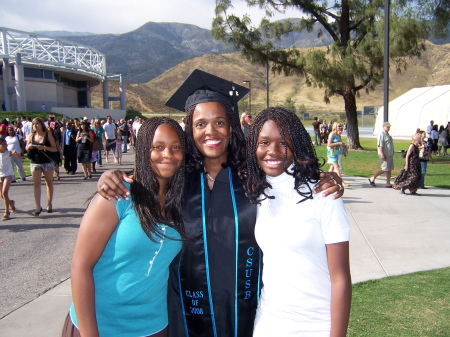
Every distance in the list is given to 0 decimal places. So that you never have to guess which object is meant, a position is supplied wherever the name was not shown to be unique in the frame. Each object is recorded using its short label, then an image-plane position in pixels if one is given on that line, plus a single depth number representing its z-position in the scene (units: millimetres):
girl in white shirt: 1609
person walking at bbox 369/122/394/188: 9930
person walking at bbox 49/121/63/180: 8117
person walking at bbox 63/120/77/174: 12461
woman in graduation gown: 1927
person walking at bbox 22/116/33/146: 15672
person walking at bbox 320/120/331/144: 25648
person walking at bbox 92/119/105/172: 14707
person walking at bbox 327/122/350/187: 10008
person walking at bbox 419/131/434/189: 9835
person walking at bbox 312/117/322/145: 23641
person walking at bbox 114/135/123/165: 15008
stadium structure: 42094
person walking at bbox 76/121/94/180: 11847
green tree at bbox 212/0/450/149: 16312
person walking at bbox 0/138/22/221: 7305
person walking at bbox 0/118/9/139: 12034
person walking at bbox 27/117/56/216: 7467
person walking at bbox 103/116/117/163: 14712
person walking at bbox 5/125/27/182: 9188
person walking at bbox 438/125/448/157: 18012
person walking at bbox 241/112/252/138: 9387
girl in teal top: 1656
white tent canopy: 32281
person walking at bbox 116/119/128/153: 18850
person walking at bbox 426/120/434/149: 18328
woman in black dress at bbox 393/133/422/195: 9125
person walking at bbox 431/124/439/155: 18344
